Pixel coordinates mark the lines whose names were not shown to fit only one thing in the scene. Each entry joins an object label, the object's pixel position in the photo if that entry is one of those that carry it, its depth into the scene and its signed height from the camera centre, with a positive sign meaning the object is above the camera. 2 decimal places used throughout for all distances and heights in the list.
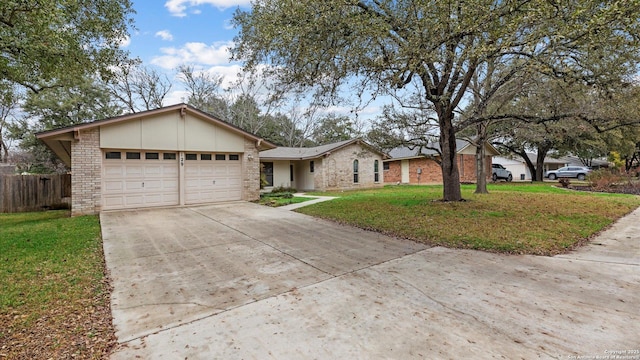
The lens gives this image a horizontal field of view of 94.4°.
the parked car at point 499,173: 27.91 +0.11
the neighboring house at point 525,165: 37.22 +1.31
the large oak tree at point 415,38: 5.25 +2.83
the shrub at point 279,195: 15.73 -0.97
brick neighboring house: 25.09 +0.77
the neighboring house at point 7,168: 25.25 +1.17
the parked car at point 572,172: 28.23 +0.08
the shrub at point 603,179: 17.28 -0.40
